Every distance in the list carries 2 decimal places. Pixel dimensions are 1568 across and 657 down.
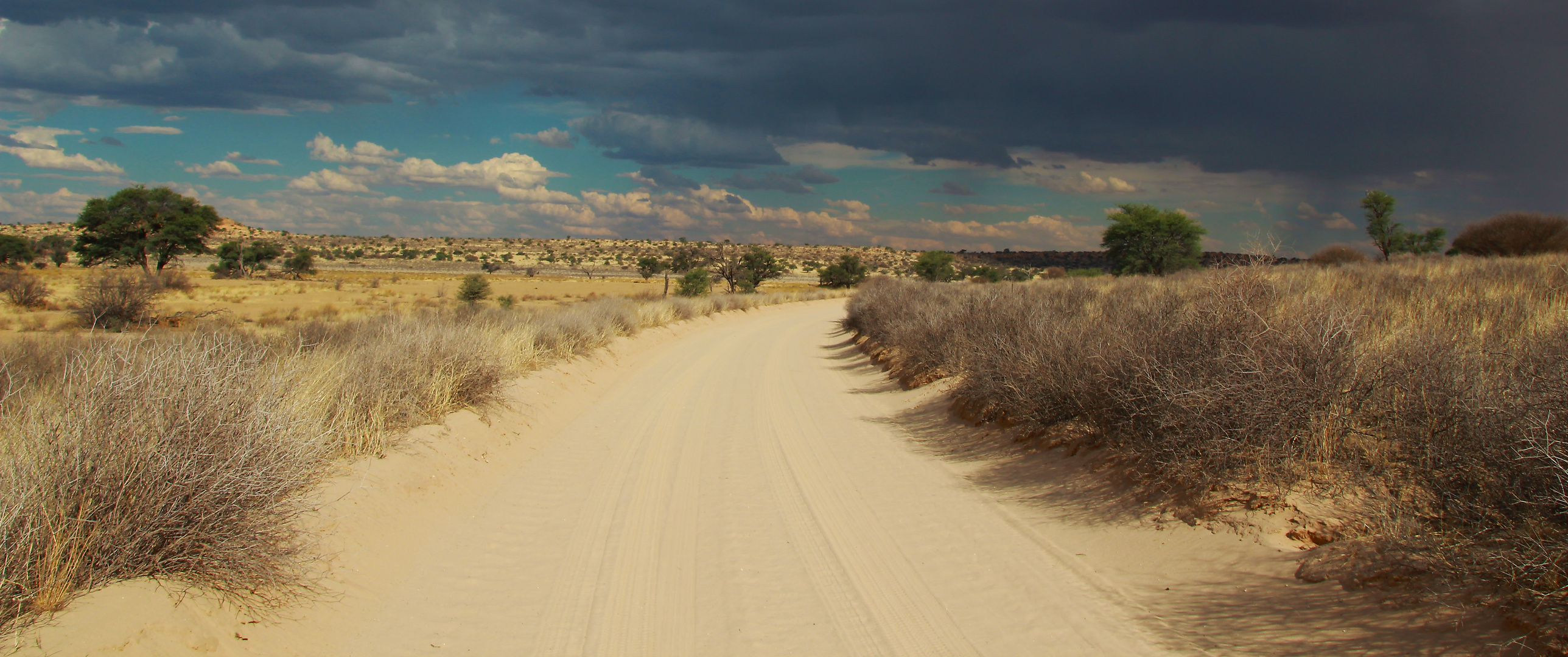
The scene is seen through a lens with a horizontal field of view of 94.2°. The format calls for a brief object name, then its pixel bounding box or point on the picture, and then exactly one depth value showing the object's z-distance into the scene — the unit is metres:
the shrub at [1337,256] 31.86
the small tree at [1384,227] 35.31
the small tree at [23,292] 27.33
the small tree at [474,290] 41.44
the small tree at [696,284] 48.28
